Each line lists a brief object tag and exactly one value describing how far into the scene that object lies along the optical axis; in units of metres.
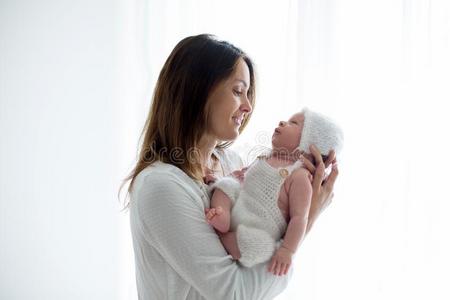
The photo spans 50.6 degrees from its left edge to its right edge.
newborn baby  1.11
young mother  1.04
